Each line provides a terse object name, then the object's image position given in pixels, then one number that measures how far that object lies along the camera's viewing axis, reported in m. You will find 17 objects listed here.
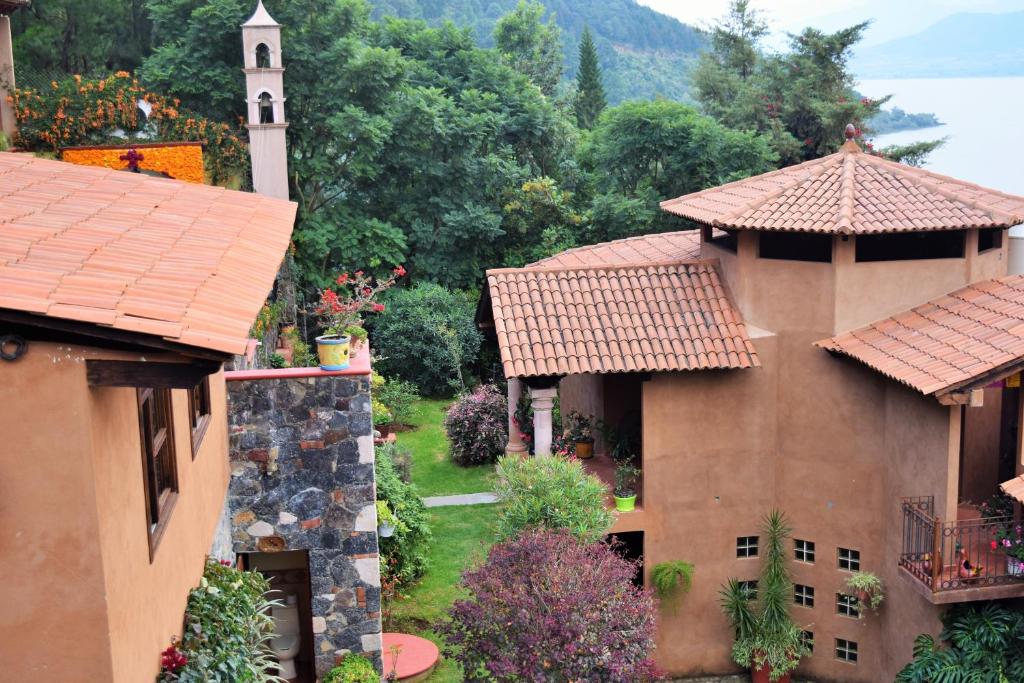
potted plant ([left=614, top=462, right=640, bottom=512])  16.31
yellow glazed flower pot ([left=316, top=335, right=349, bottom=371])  12.02
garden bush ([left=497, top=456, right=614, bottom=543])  14.55
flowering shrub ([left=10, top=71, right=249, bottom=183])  21.78
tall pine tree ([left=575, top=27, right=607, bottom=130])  48.38
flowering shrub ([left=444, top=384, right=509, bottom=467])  25.05
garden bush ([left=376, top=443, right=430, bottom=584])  18.30
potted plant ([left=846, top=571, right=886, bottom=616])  15.64
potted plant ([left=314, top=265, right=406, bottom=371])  12.06
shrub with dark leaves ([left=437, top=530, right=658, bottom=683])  12.04
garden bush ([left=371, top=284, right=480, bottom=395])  30.30
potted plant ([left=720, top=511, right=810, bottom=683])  16.19
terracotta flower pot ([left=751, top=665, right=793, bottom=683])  16.25
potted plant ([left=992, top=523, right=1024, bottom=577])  13.88
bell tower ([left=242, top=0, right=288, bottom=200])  26.03
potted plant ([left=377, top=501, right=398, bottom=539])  15.79
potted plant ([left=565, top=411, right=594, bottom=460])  18.23
